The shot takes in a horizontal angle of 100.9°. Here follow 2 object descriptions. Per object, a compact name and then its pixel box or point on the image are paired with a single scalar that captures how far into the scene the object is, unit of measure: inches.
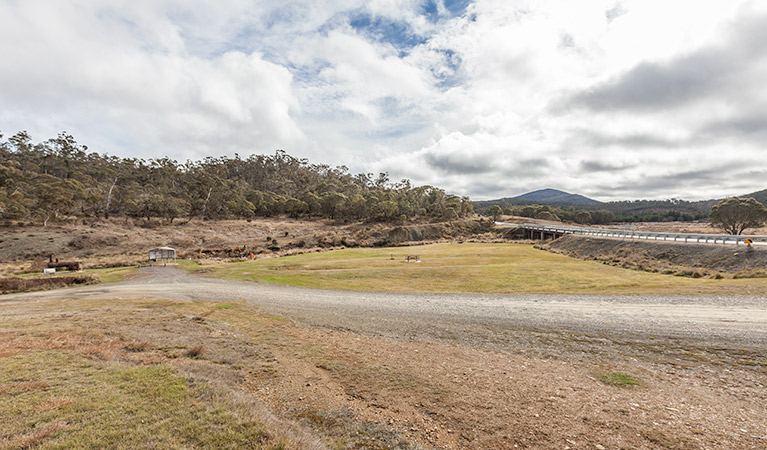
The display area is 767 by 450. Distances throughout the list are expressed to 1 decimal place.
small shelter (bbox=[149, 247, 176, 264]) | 1665.4
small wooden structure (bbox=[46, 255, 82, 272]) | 1389.0
